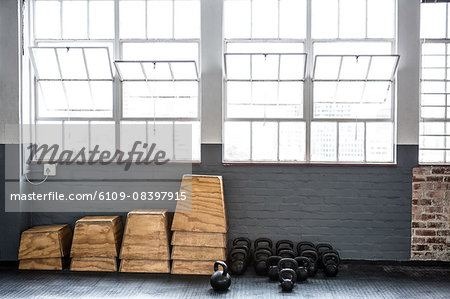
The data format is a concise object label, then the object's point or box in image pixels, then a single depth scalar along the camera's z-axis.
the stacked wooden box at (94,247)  4.28
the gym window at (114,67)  4.78
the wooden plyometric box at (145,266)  4.23
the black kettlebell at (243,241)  4.46
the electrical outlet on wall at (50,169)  4.77
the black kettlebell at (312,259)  4.06
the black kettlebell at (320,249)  4.27
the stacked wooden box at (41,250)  4.34
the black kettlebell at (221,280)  3.70
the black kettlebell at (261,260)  4.12
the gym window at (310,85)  4.66
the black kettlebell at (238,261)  4.12
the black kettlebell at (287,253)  4.11
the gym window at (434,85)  4.61
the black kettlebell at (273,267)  3.98
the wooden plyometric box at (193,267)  4.19
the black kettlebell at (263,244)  4.44
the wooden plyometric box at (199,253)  4.19
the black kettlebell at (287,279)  3.70
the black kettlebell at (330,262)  4.08
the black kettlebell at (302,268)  3.92
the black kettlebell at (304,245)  4.42
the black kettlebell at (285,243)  4.42
